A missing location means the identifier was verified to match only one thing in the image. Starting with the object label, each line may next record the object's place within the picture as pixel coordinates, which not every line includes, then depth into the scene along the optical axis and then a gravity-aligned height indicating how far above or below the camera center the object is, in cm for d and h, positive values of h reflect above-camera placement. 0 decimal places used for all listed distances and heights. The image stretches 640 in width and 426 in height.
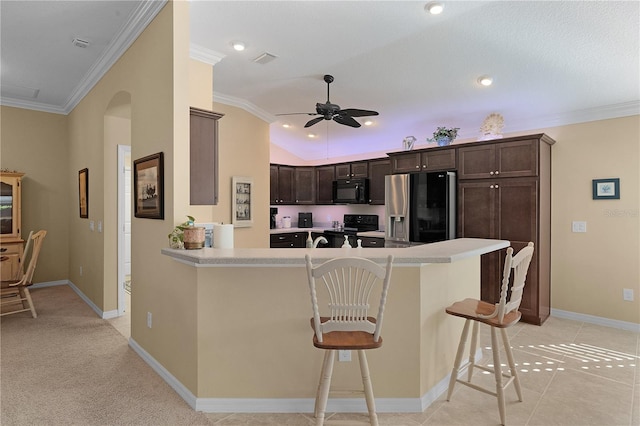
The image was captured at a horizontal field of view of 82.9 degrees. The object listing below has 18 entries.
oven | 654 -28
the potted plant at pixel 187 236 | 250 -16
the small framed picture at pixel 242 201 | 506 +16
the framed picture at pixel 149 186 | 280 +22
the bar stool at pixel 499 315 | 220 -66
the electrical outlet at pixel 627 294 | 404 -93
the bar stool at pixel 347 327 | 181 -61
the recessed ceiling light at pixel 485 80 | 381 +140
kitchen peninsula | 234 -85
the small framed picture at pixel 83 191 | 475 +29
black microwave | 643 +39
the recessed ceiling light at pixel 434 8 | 271 +155
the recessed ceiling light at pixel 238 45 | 336 +158
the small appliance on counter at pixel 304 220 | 739 -16
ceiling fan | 381 +106
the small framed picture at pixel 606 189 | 406 +26
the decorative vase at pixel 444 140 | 492 +98
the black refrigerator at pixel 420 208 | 469 +5
